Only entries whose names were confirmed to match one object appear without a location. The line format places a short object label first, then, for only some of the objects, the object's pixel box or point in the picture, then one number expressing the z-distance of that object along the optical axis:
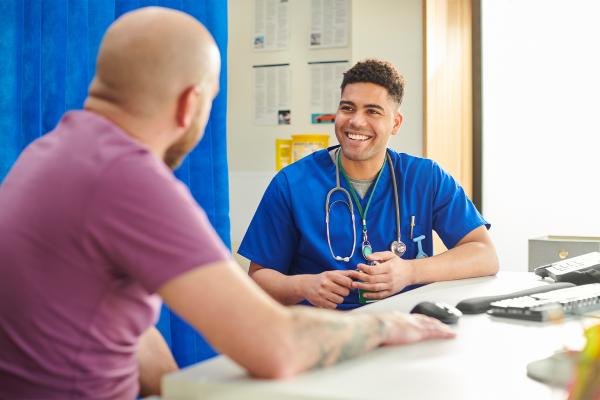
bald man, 0.79
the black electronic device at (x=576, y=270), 1.69
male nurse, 2.00
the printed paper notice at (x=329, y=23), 3.66
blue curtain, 1.53
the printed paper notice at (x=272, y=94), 3.78
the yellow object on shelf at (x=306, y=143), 3.67
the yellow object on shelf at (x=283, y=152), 3.75
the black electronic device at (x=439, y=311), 1.24
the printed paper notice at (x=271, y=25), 3.77
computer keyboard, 1.28
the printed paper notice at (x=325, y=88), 3.67
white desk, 0.82
